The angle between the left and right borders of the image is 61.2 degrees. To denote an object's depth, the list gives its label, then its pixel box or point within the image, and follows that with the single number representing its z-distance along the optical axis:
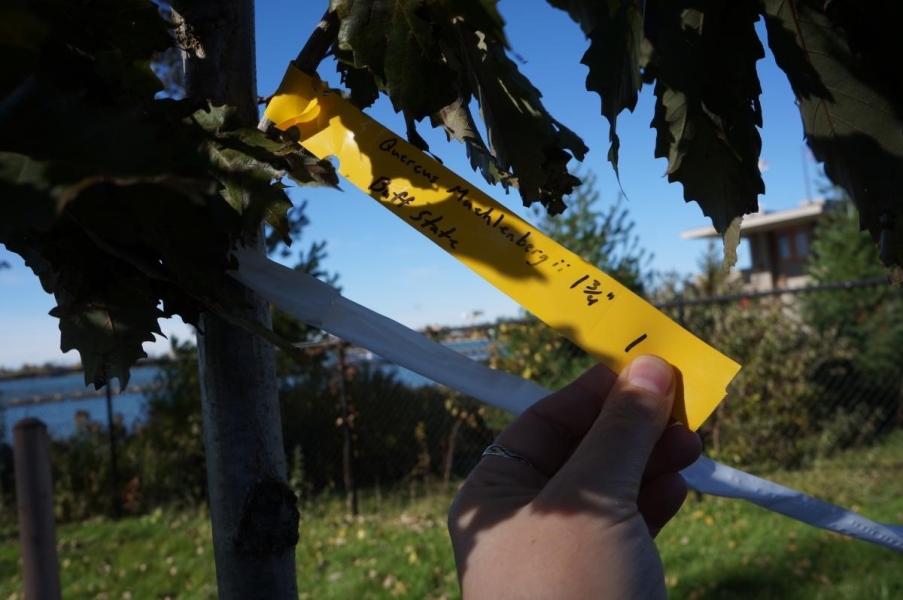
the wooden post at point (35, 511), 0.63
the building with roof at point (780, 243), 14.79
